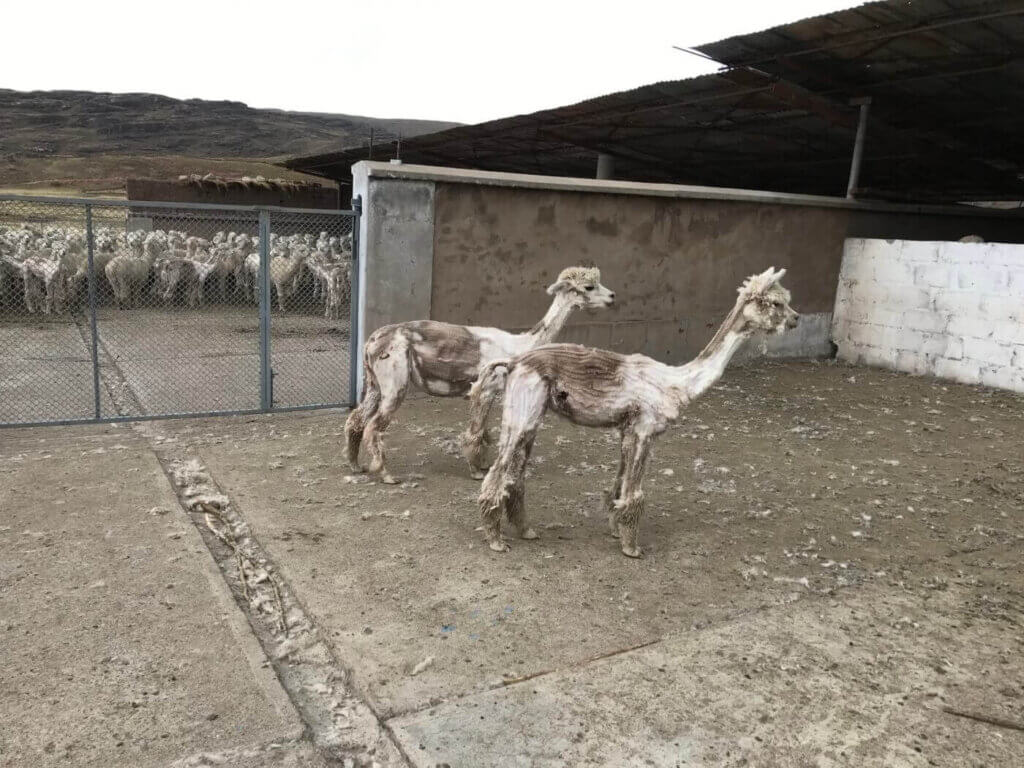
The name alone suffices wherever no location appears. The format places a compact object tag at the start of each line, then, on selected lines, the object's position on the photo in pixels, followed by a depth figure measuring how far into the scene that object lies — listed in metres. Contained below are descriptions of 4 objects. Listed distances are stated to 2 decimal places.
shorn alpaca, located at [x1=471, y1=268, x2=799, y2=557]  4.66
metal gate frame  6.68
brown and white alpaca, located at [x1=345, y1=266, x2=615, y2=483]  5.91
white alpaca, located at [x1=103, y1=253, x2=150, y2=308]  14.34
